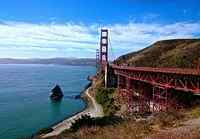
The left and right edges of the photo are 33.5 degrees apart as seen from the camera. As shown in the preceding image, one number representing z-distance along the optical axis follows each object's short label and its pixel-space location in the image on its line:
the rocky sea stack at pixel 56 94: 77.44
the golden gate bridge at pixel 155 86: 30.27
